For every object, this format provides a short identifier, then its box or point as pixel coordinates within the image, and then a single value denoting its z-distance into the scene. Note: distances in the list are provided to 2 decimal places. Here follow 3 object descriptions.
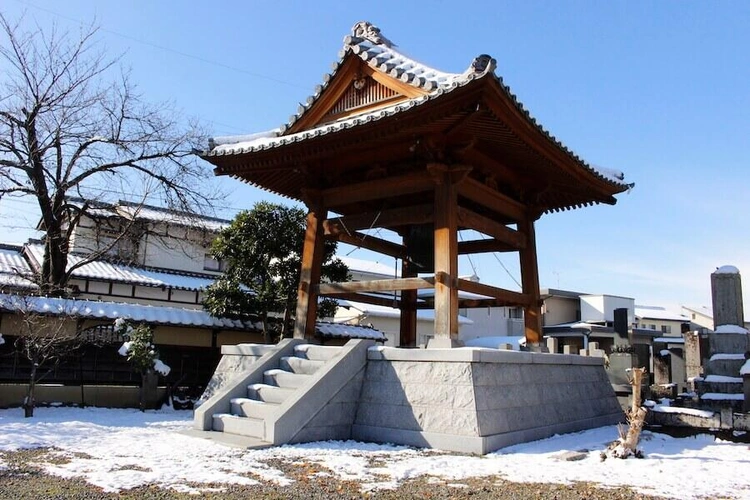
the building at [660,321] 41.86
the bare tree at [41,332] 10.10
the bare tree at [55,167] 14.09
